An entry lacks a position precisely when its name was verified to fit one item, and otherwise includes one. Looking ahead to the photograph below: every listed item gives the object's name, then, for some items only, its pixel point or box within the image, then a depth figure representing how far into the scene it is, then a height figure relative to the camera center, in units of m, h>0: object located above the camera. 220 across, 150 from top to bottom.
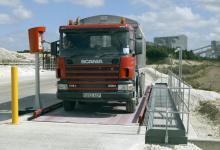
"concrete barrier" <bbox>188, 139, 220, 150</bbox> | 10.20 -1.91
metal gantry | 9.96 -1.58
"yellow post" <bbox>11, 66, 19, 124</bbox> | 11.05 -0.71
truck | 12.65 +0.01
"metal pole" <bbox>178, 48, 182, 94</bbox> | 15.75 -0.01
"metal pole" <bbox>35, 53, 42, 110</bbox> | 13.25 -0.55
